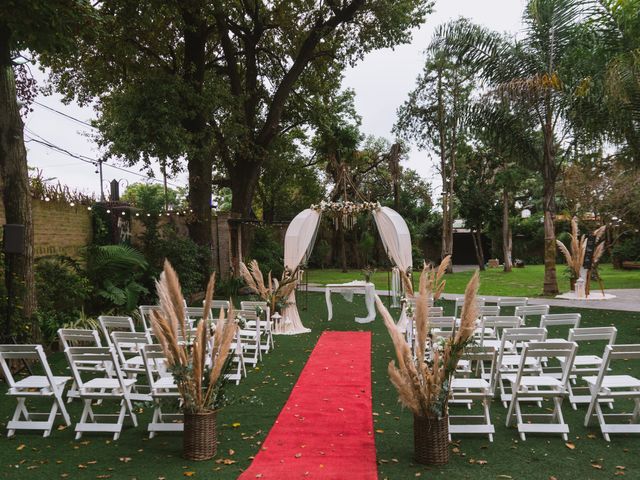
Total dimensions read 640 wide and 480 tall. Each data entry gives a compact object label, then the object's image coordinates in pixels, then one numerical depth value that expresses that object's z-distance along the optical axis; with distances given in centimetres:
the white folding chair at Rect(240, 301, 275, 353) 1005
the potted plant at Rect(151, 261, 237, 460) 484
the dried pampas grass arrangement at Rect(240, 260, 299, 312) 1232
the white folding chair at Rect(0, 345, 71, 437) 551
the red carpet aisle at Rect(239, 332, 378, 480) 462
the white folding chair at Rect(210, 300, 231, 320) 1348
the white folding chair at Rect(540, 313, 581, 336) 724
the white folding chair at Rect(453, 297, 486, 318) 908
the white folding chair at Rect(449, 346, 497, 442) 535
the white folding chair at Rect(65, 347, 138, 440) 547
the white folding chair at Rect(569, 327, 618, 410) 611
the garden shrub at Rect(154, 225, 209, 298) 1555
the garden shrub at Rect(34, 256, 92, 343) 970
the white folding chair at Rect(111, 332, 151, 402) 598
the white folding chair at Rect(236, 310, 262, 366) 903
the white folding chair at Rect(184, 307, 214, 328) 781
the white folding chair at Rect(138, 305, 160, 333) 892
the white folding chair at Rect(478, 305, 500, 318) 856
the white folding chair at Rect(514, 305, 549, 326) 832
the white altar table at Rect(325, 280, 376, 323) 1334
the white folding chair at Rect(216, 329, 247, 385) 778
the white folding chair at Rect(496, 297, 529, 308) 968
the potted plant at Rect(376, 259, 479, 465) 471
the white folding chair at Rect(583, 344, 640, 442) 525
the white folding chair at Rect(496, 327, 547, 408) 621
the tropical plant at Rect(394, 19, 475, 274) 2765
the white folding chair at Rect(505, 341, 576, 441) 534
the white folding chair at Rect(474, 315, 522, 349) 735
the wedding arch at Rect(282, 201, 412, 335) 1281
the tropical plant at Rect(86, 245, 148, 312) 1201
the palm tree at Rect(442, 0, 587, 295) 1565
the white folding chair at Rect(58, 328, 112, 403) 628
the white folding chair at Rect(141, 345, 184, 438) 526
